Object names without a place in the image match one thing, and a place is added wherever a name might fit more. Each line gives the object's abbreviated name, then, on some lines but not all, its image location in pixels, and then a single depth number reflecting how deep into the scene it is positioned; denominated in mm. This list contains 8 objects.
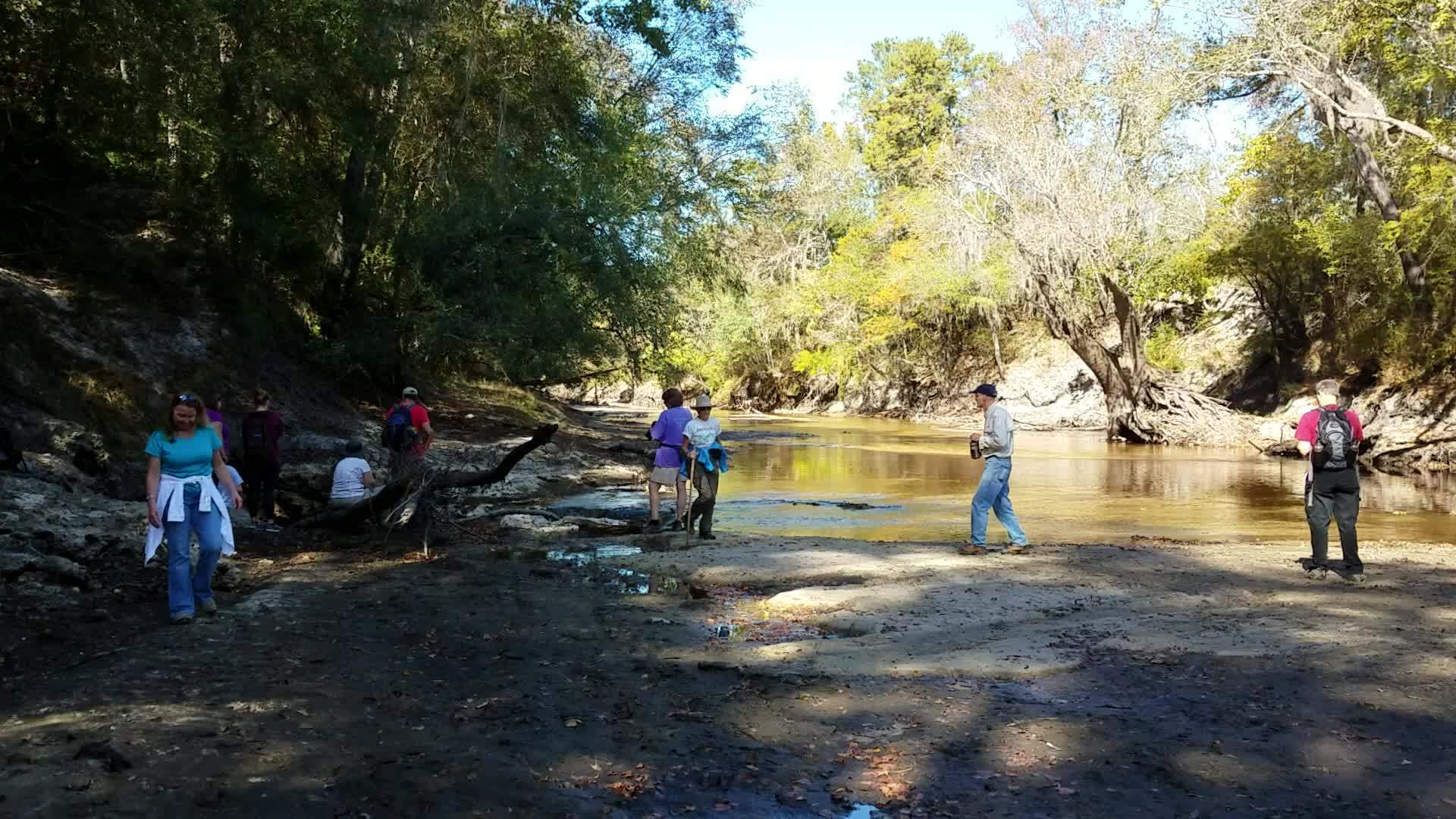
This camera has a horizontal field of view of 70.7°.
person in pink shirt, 8922
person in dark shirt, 12398
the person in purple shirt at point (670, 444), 11672
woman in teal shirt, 7207
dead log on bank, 11536
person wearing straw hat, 11328
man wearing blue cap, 10742
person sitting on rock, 12102
